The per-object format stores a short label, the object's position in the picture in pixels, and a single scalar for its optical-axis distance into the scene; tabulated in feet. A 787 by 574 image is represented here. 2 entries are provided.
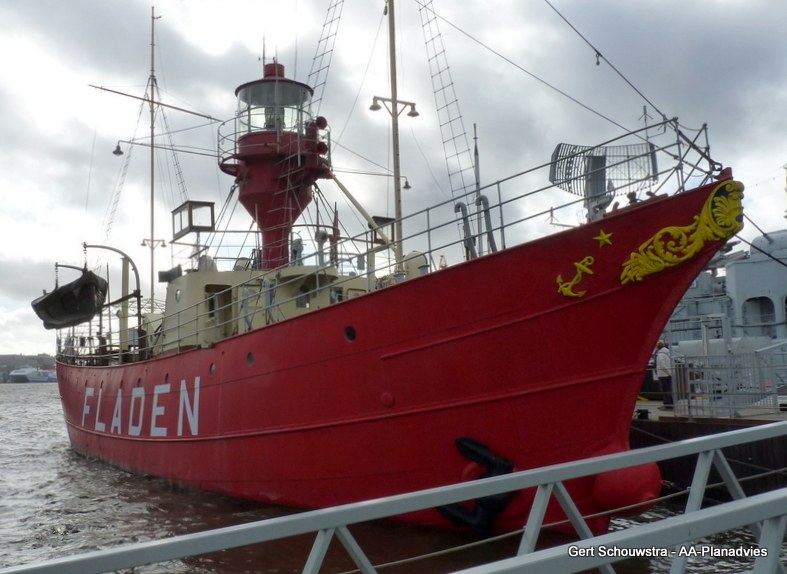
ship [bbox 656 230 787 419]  33.65
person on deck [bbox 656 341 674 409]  41.21
